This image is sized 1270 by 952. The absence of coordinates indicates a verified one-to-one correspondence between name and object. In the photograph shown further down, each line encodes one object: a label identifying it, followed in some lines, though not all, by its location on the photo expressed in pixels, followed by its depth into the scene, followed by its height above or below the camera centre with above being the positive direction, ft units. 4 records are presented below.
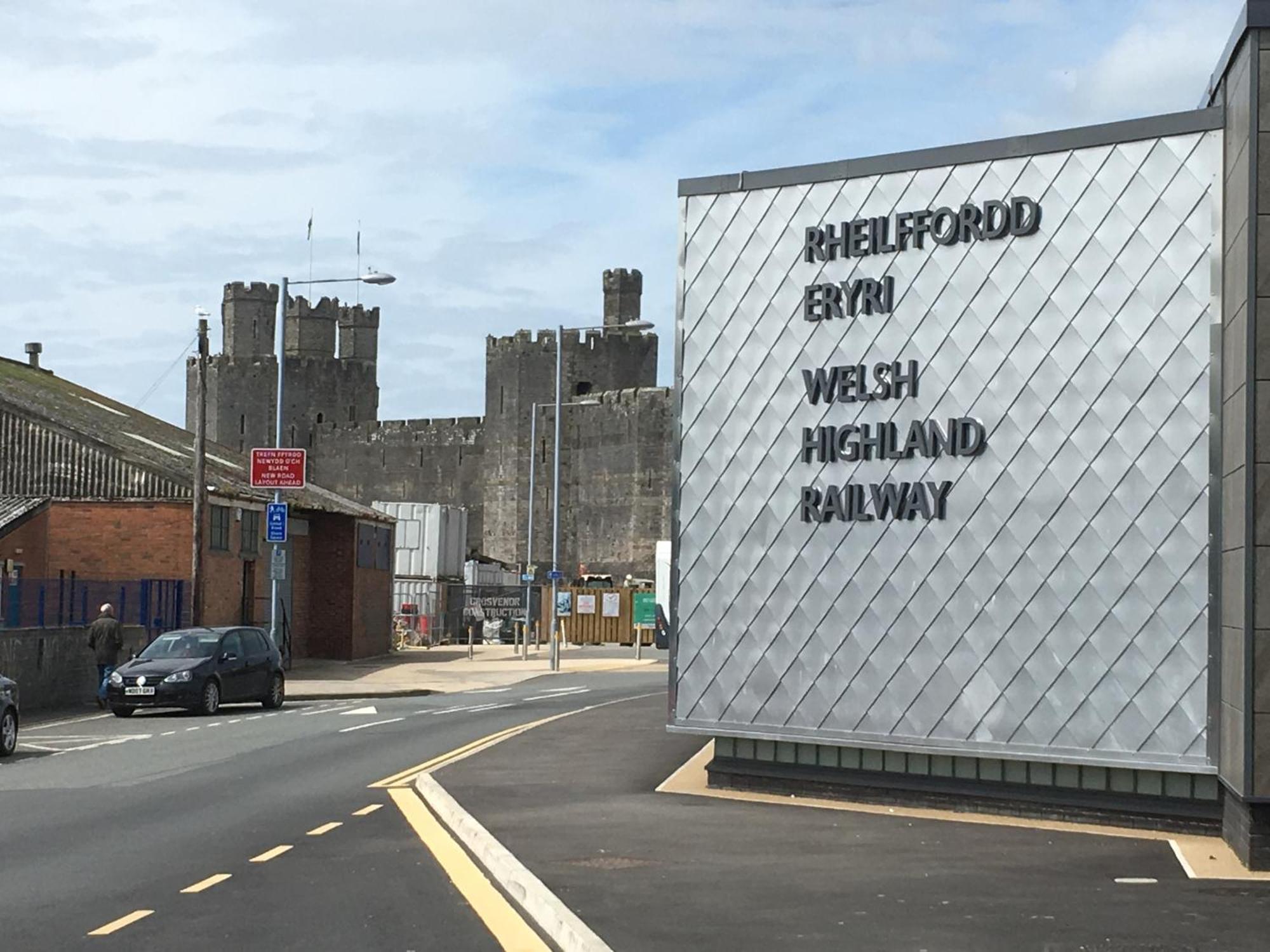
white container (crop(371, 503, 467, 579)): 237.25 +6.89
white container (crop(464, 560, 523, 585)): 260.21 +3.14
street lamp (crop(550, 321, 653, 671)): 156.15 +7.60
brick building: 136.67 +5.77
